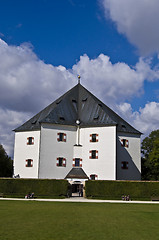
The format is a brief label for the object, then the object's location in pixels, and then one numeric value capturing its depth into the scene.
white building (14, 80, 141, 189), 41.84
